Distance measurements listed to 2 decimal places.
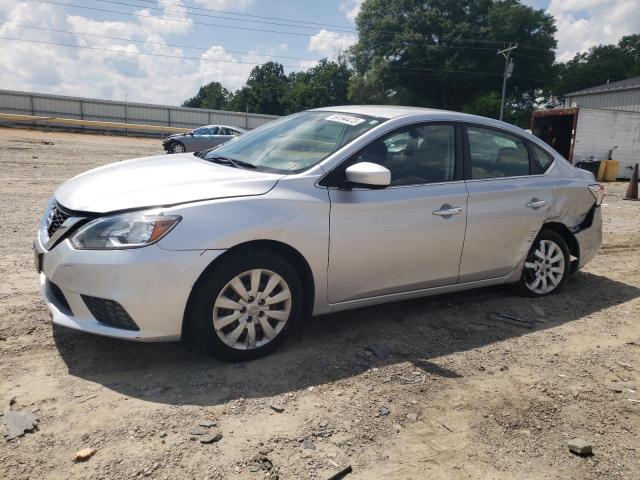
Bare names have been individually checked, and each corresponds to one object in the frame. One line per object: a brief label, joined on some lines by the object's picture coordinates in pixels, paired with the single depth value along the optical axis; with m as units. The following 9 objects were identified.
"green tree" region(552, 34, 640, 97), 73.31
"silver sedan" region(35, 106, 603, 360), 3.17
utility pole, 39.20
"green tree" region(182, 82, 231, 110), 105.35
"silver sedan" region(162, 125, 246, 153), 23.48
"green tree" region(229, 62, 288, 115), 81.12
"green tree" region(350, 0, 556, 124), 49.00
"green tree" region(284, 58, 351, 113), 75.31
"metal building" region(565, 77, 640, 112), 35.25
